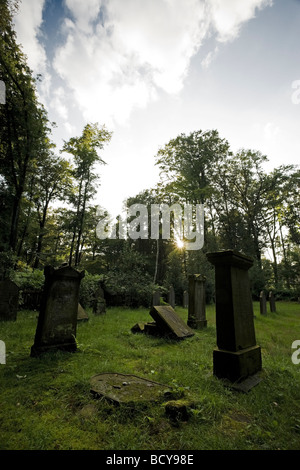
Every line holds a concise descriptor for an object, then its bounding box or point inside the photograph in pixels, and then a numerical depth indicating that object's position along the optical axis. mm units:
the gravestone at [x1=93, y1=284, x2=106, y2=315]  9703
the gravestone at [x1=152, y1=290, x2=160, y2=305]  10506
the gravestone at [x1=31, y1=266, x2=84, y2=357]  4227
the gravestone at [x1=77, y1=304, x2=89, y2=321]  7595
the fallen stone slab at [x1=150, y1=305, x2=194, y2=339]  5868
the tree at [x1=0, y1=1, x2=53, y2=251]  11580
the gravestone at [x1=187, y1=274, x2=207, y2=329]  7723
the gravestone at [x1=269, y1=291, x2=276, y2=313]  13062
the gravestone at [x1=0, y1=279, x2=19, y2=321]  7258
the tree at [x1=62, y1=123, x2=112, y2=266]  17797
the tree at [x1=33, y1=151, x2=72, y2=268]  19281
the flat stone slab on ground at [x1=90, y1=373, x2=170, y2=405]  2564
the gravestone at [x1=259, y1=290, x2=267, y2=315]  11875
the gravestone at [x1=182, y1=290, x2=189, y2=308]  14071
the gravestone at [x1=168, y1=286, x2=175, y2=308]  12148
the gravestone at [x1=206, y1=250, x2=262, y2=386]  3277
